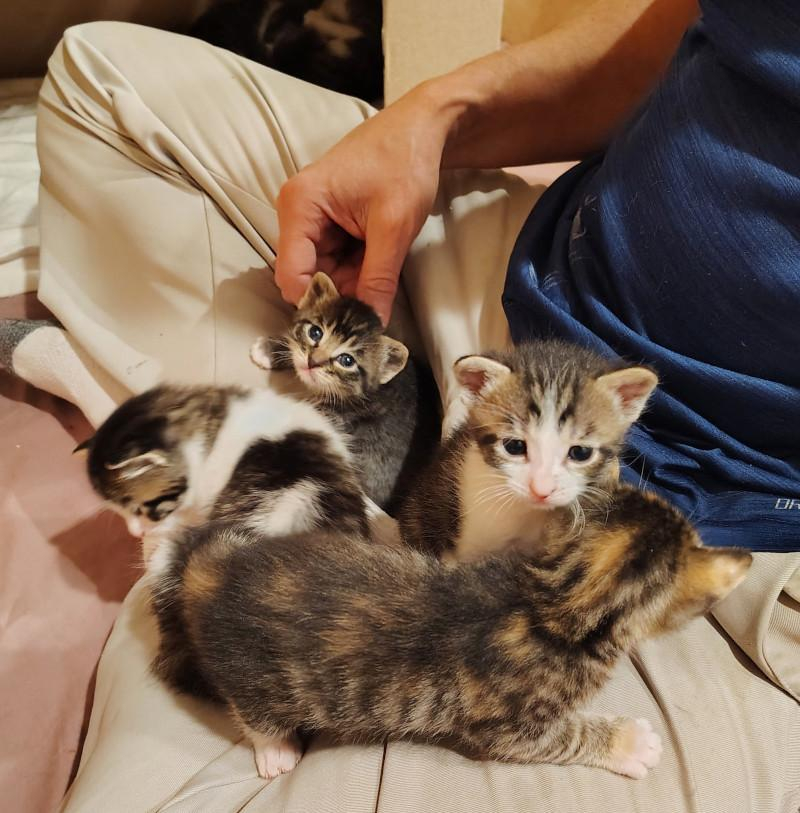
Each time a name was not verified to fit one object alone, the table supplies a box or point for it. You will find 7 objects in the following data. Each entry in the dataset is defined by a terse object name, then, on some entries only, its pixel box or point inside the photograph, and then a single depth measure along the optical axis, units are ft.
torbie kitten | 0.99
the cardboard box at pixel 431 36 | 1.84
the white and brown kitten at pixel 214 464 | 1.24
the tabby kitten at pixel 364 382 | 1.37
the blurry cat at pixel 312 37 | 2.07
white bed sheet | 1.69
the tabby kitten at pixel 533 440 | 1.07
